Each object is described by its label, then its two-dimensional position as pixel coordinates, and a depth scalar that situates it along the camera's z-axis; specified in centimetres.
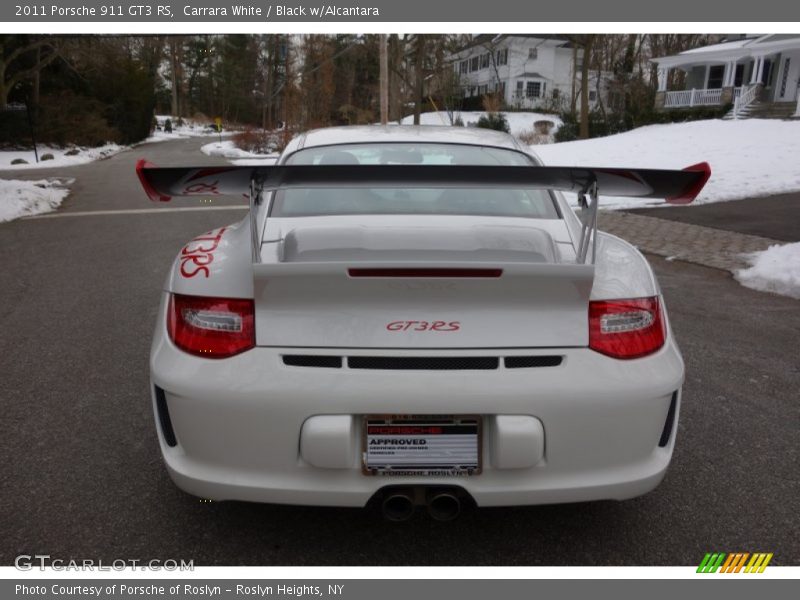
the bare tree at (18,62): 2629
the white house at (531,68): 5438
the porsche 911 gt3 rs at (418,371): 198
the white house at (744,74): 3111
